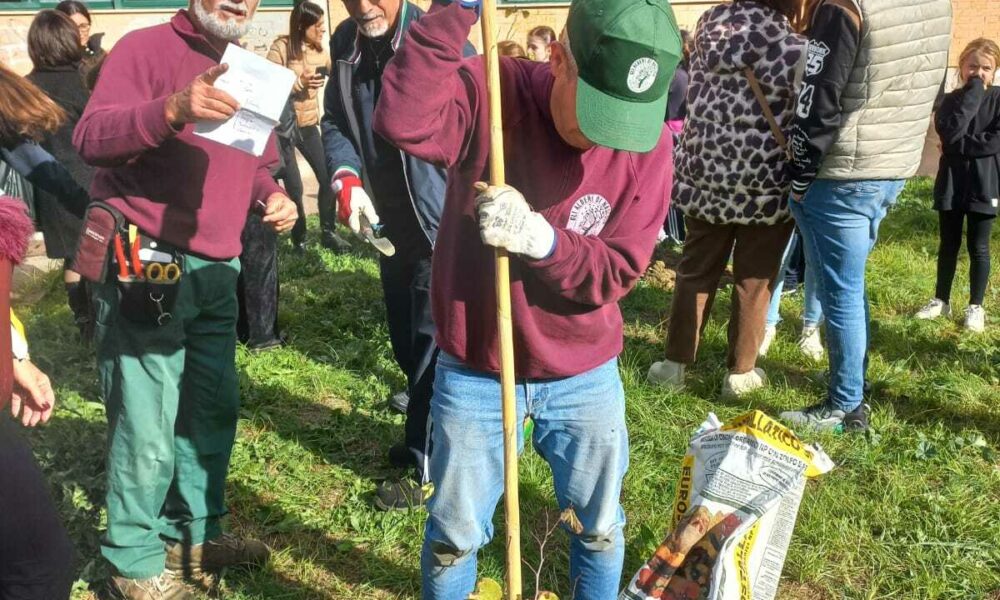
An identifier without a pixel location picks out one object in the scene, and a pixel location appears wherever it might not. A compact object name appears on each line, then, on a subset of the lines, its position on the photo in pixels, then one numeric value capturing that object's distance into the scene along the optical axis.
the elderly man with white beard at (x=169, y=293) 2.46
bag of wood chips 2.43
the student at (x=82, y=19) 5.64
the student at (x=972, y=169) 4.92
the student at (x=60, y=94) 4.71
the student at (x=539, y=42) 7.30
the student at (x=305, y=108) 6.25
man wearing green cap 1.79
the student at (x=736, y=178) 3.73
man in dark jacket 3.14
